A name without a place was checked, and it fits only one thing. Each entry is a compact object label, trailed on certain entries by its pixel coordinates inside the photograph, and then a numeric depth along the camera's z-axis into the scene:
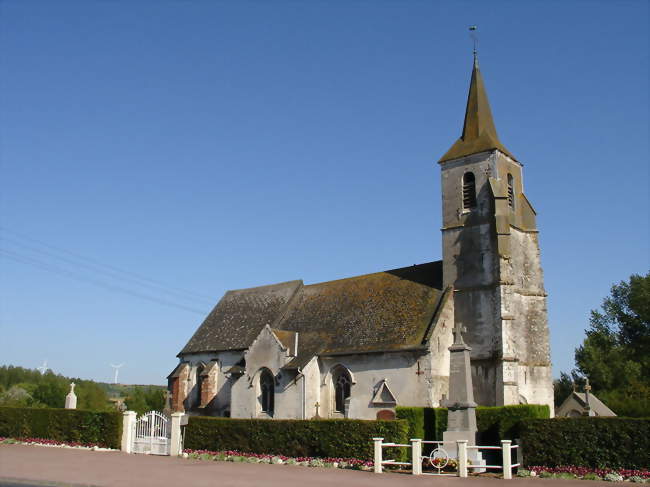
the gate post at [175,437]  24.22
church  28.17
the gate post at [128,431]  25.38
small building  36.84
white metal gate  24.78
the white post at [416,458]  18.89
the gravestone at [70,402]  31.38
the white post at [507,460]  17.78
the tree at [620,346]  51.28
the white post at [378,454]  19.52
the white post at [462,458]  18.55
